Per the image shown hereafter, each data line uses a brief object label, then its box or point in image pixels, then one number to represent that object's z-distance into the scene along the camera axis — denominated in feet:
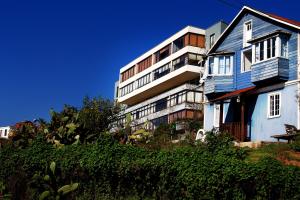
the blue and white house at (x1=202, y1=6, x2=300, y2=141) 100.37
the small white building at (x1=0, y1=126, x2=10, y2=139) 230.58
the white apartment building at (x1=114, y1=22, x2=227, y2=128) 208.74
